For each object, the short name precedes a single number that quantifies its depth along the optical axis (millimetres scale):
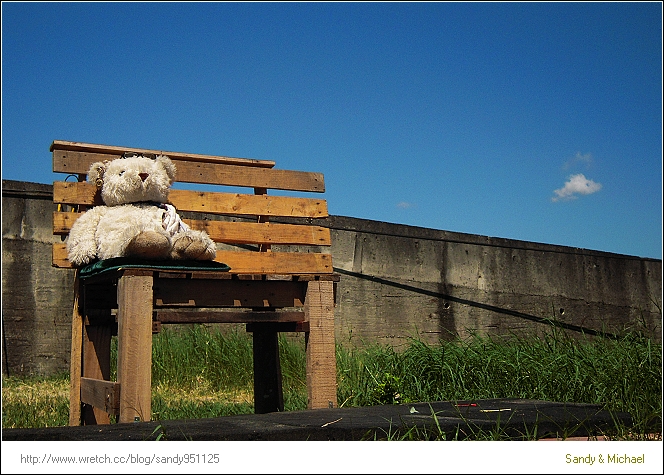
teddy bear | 3844
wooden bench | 3693
